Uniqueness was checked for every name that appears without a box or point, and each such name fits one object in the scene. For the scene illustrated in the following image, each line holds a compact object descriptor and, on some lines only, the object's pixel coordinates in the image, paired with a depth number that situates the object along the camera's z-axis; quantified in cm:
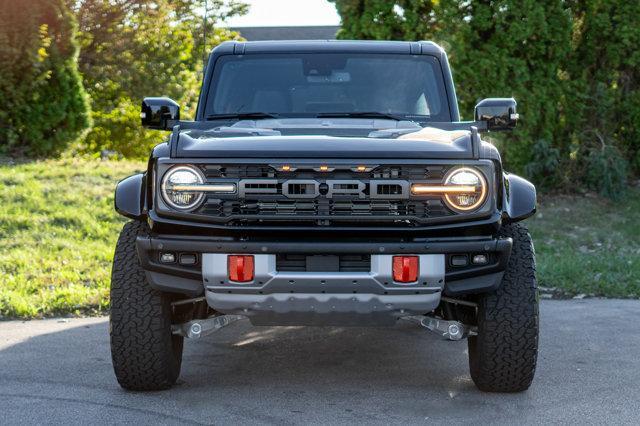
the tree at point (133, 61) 1812
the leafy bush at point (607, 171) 1328
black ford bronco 475
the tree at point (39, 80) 1345
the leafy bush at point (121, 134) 1955
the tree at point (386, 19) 1305
